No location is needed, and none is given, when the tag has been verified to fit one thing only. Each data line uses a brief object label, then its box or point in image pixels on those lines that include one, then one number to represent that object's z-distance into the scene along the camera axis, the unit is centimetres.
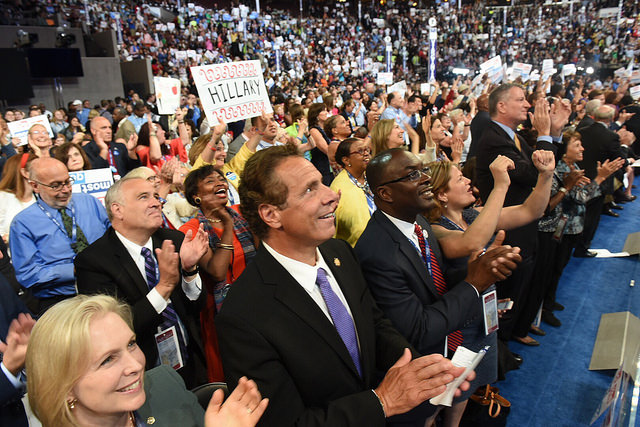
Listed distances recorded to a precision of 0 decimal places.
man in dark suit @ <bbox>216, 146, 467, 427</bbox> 144
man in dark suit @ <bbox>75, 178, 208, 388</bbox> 218
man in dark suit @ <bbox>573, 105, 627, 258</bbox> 513
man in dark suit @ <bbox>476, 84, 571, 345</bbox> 336
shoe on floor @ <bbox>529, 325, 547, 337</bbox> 401
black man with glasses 193
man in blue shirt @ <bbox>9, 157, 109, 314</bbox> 282
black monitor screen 1420
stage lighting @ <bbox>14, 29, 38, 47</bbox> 1321
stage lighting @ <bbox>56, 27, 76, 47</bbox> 1396
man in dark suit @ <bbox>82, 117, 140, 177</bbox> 551
